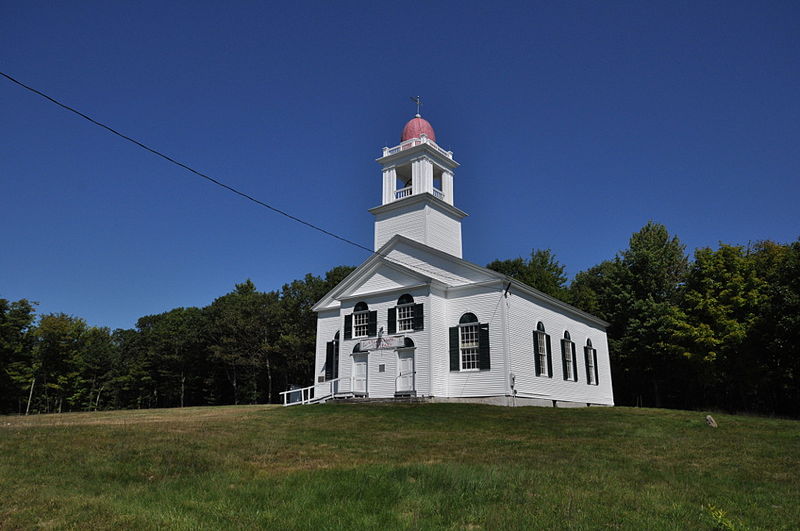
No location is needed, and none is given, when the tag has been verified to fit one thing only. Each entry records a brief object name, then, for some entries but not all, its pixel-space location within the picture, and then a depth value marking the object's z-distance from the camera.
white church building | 26.55
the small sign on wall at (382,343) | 27.50
